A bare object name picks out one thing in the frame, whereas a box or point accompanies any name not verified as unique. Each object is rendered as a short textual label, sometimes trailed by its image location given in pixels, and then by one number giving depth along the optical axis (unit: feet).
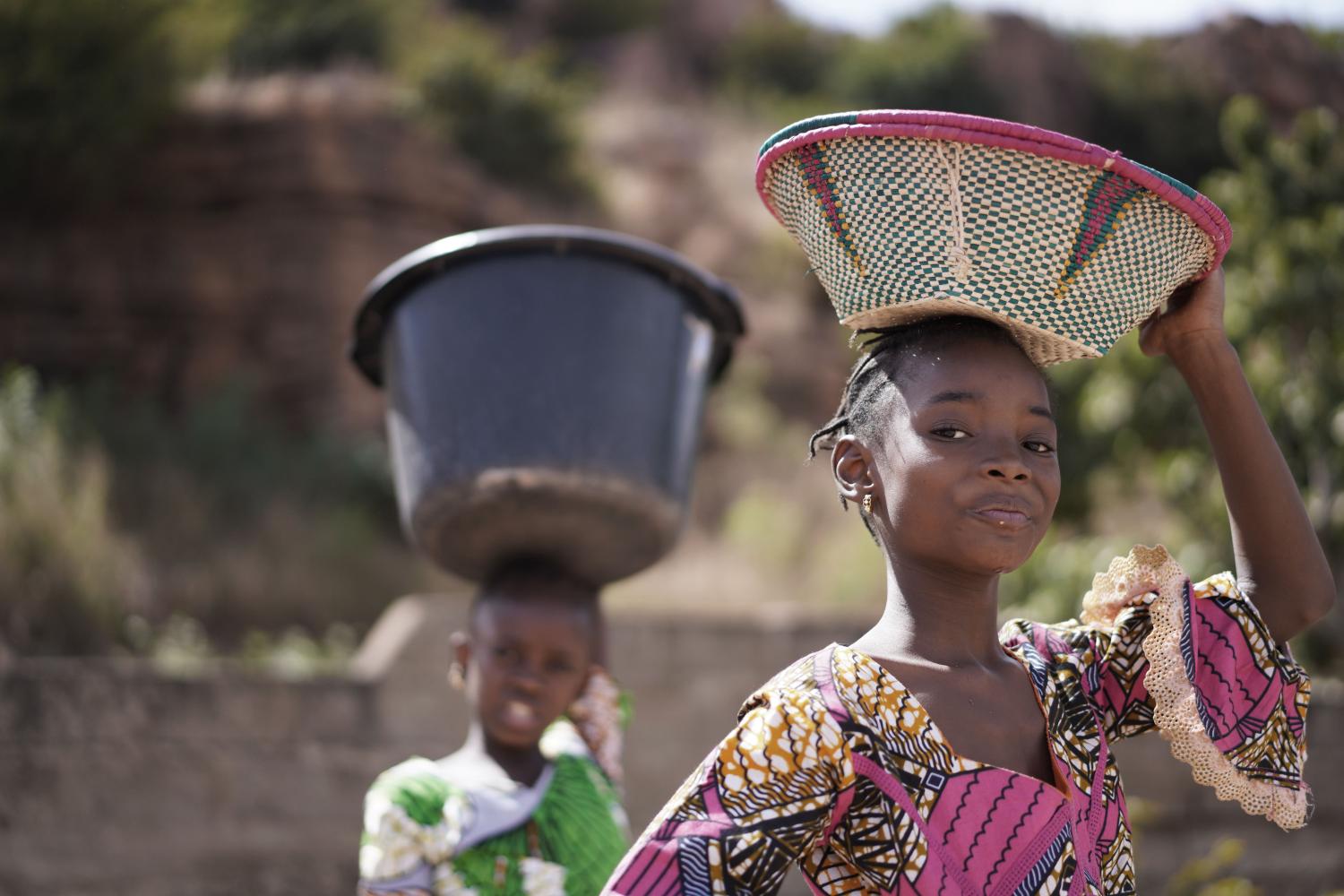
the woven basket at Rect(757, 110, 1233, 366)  4.99
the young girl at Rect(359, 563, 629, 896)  8.75
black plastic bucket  8.96
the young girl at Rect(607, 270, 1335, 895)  4.76
